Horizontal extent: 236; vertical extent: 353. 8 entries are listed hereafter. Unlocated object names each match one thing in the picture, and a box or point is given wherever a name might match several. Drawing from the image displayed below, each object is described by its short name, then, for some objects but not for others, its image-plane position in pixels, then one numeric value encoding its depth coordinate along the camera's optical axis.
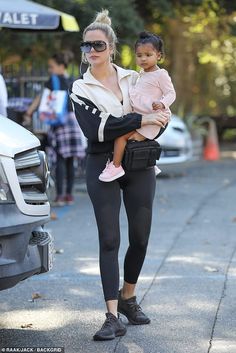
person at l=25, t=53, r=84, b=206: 17.04
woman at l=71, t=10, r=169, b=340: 7.74
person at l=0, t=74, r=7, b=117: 12.08
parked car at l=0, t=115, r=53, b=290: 7.09
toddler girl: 7.83
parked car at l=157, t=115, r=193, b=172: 23.09
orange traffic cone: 31.44
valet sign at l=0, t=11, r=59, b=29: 15.63
